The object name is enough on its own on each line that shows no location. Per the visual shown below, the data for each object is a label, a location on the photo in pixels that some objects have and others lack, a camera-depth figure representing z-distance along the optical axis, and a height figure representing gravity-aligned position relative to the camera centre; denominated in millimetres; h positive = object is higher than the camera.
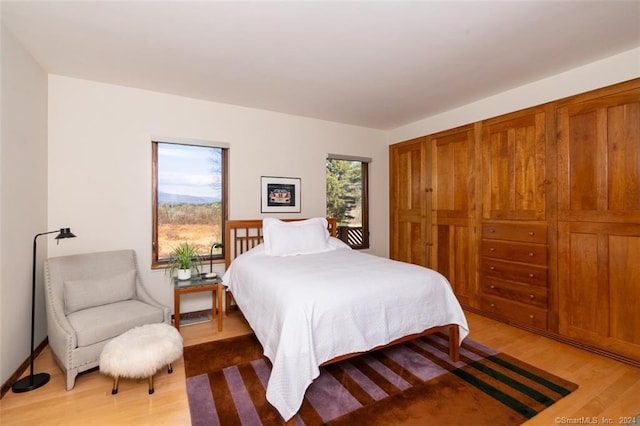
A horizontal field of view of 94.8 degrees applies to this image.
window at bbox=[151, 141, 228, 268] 3414 +209
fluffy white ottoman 1907 -925
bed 1736 -673
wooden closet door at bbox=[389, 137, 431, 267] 4234 +171
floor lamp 2041 -1187
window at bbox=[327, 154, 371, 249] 4633 +273
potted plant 3148 -519
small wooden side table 2936 -743
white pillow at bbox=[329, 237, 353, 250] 3658 -374
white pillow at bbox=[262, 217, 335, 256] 3295 -266
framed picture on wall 3896 +274
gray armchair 2100 -765
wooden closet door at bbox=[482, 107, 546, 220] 2979 +513
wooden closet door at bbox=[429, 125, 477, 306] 3615 +62
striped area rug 1793 -1225
